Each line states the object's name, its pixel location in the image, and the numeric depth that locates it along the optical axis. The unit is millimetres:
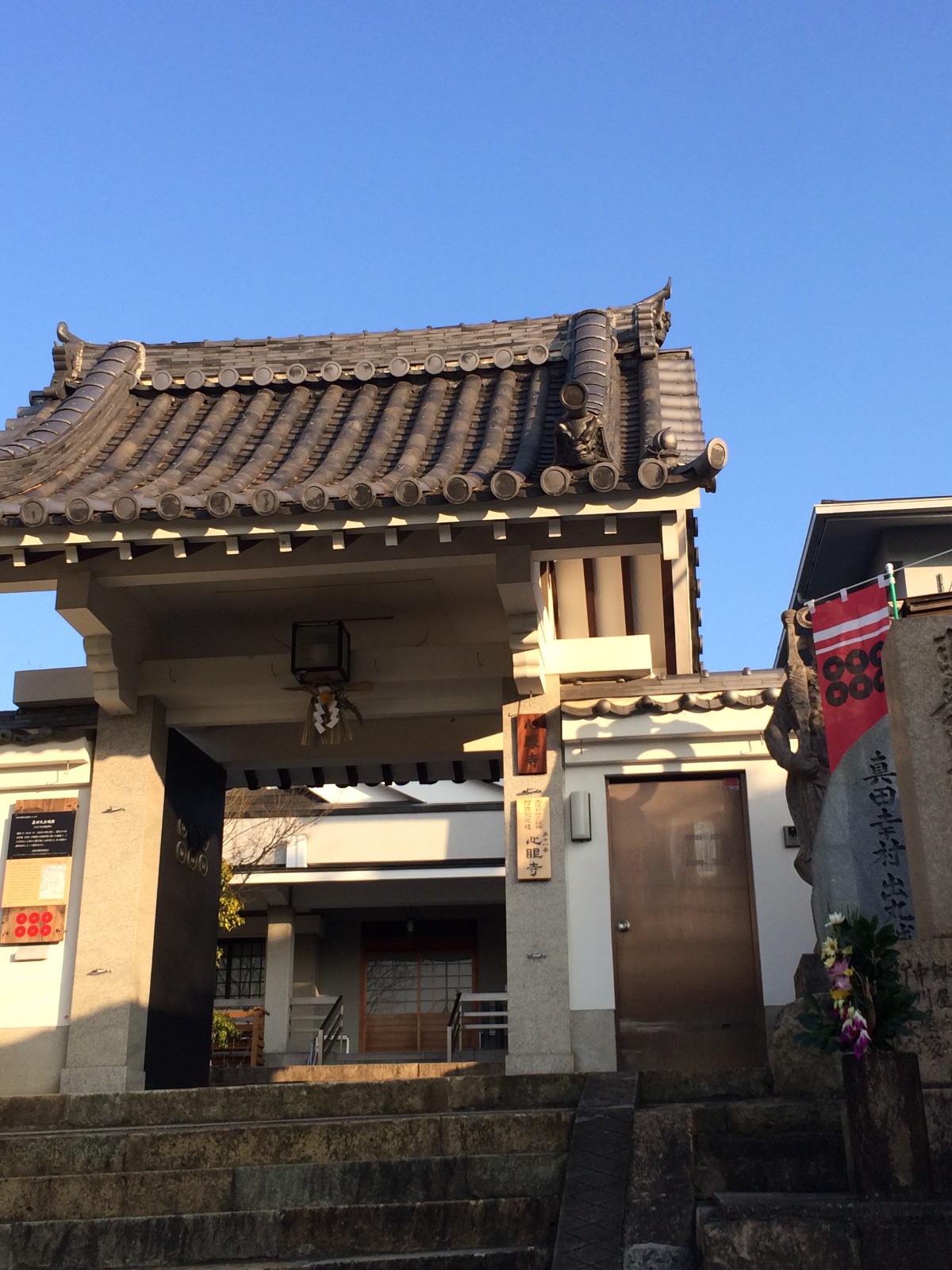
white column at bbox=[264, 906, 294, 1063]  19594
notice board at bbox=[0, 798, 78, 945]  8812
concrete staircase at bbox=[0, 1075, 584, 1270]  4734
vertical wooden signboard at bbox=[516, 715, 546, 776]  8938
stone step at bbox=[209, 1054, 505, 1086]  10367
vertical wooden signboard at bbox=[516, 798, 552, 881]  8648
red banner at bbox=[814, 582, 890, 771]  7375
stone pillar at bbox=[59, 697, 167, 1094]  8391
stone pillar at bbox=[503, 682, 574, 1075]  8258
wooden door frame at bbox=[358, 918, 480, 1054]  21359
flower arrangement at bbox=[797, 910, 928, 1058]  4621
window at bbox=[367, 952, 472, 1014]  21141
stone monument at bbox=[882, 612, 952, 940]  5641
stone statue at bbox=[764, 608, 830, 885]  7559
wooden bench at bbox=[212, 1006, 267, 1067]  18812
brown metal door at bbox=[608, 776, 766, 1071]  8539
